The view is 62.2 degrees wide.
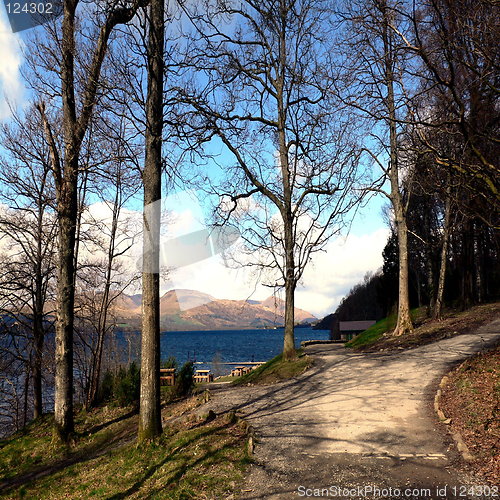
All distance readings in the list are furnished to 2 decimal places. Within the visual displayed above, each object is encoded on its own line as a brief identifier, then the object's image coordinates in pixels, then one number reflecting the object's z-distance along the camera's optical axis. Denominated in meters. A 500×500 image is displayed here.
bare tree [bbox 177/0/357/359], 14.14
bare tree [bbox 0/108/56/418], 15.06
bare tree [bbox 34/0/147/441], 10.60
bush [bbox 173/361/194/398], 13.27
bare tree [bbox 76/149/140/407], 14.71
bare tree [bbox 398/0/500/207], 6.24
